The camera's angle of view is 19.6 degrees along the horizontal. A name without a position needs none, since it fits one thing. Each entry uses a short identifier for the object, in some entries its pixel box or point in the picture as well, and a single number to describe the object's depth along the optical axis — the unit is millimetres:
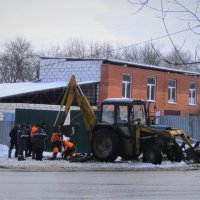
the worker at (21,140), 25370
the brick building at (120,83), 43156
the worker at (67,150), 26031
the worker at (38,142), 25172
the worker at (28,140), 26712
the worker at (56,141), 25784
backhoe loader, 23625
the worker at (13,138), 26781
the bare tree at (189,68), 69938
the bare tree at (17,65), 84312
